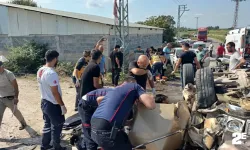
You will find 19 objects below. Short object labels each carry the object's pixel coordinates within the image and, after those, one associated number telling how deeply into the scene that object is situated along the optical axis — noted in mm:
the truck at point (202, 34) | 47188
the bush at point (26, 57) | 12766
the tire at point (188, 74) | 5270
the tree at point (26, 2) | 37369
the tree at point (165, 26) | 35809
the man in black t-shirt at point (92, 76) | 4353
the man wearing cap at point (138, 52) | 11956
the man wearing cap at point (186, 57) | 6910
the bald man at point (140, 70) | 4573
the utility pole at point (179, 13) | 39812
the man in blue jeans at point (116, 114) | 2793
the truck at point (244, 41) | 14719
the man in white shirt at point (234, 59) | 5799
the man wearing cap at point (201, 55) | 10995
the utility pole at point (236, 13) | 48688
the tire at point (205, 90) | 3826
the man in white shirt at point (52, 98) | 3928
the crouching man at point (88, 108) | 3238
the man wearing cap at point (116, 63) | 8974
